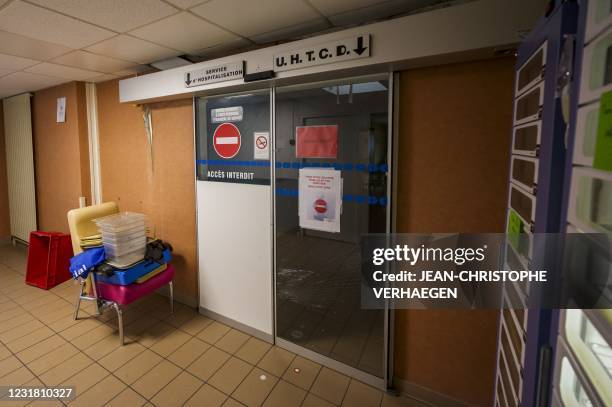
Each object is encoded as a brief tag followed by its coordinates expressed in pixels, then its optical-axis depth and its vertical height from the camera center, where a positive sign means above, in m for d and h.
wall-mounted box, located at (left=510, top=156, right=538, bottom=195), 1.05 +0.00
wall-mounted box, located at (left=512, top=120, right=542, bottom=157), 1.04 +0.14
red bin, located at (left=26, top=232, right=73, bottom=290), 3.64 -1.18
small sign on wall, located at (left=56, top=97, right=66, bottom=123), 4.03 +0.78
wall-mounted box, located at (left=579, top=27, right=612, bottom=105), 0.68 +0.25
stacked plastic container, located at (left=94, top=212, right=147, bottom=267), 2.79 -0.68
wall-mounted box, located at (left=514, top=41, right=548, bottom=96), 1.03 +0.42
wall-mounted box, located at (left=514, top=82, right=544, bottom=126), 1.04 +0.29
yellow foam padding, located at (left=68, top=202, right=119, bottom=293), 2.99 -0.56
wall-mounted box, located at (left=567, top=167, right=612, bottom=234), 0.67 -0.07
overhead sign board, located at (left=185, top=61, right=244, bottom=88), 2.39 +0.80
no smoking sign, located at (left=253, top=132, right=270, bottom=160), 2.62 +0.21
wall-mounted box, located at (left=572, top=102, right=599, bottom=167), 0.72 +0.10
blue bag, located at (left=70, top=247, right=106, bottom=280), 2.65 -0.85
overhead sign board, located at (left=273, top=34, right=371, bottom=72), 1.85 +0.78
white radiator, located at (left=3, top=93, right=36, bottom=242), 4.71 +0.04
